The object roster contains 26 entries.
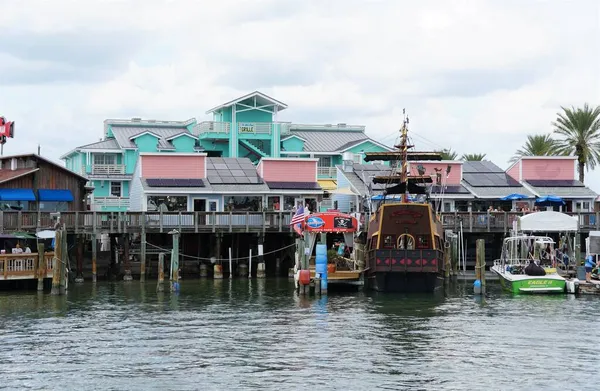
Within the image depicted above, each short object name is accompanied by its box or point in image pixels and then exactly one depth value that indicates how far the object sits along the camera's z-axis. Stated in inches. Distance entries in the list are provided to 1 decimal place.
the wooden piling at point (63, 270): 1854.1
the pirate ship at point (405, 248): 1846.7
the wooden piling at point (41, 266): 1878.7
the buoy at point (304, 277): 1844.2
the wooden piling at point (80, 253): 2214.3
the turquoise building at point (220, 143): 3238.2
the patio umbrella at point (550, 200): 2500.0
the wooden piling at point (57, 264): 1844.2
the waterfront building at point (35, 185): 2209.6
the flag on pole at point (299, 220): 2016.5
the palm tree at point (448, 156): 3929.6
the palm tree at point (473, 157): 4114.2
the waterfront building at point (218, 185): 2480.3
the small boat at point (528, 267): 1852.9
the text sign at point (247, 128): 3425.2
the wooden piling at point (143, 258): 2187.9
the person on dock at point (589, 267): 1892.2
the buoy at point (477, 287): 1873.8
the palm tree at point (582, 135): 3135.8
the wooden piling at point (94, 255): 2181.3
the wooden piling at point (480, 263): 1870.1
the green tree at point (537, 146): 3452.3
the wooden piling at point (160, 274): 1979.6
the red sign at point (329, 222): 1971.0
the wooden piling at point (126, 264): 2229.3
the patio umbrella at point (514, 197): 2527.1
